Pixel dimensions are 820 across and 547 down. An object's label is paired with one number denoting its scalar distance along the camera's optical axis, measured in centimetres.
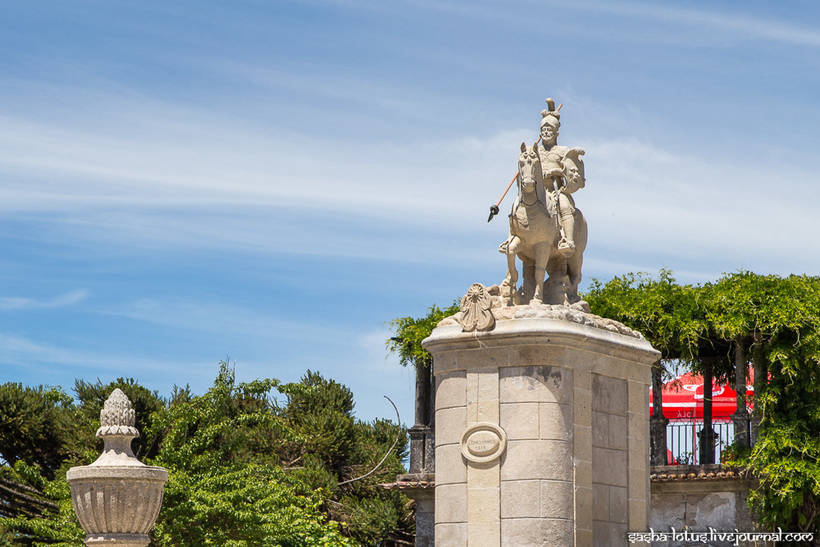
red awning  4308
